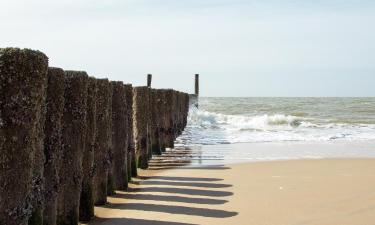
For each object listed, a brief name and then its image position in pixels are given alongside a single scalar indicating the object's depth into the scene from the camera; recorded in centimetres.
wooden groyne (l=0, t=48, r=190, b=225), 413
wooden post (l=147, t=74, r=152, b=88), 3141
